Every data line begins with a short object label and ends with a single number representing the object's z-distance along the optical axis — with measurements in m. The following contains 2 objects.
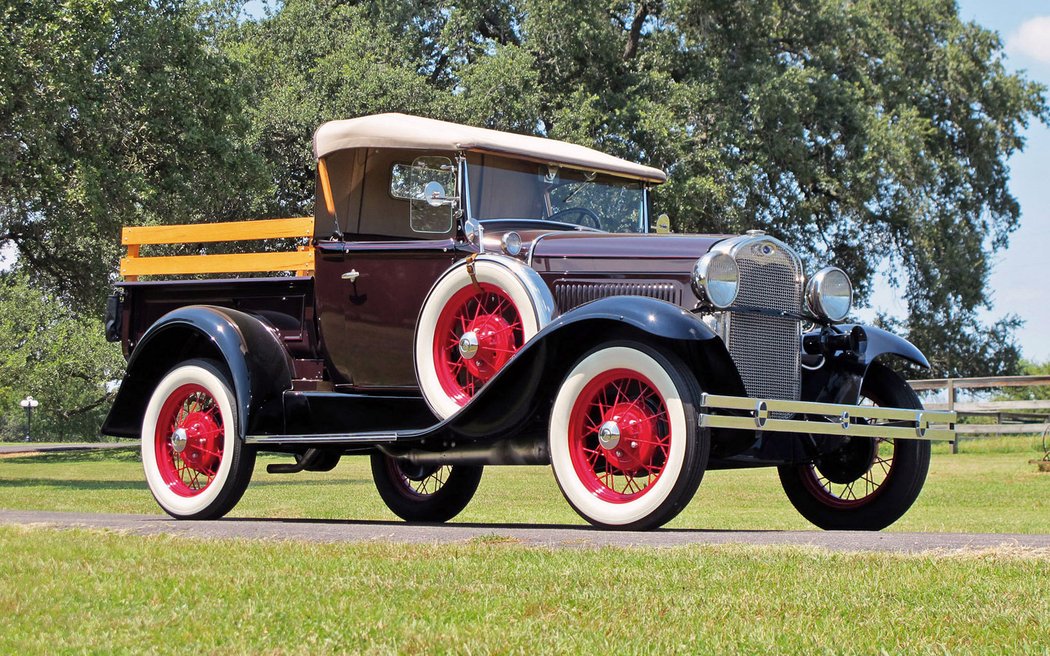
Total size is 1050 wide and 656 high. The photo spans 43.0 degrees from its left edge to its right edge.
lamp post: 56.56
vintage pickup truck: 7.31
